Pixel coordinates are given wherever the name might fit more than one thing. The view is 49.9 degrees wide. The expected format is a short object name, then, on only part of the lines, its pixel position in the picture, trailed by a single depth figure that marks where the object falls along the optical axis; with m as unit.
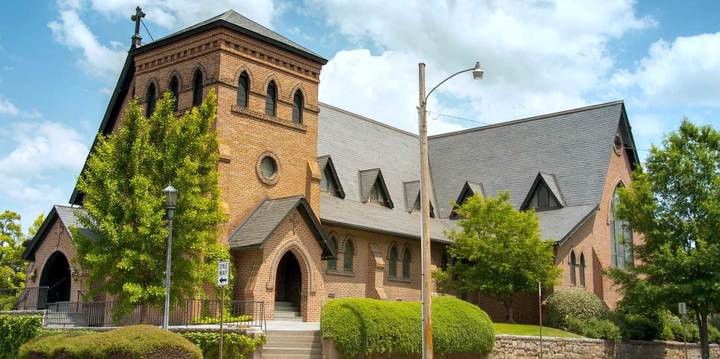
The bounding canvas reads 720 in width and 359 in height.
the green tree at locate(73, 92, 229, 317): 21.14
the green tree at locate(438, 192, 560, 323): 30.91
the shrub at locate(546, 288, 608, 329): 31.69
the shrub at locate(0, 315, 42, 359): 24.11
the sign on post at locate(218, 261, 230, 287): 17.34
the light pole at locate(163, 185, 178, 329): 18.70
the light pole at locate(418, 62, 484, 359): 18.05
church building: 26.84
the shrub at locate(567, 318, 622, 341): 29.83
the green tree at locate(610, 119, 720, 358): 28.80
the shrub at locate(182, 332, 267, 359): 19.59
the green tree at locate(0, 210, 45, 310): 38.97
